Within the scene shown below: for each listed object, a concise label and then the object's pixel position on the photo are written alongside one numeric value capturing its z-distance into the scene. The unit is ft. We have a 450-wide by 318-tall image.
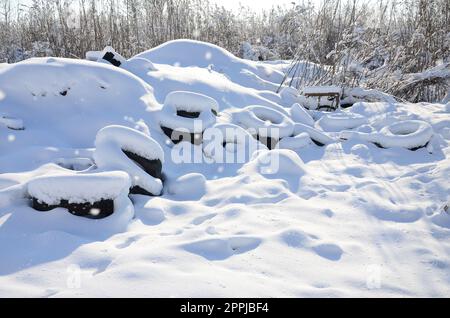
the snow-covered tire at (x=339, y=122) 14.85
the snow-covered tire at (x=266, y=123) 12.91
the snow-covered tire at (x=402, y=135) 12.11
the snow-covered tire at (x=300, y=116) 15.05
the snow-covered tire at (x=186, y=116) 11.66
